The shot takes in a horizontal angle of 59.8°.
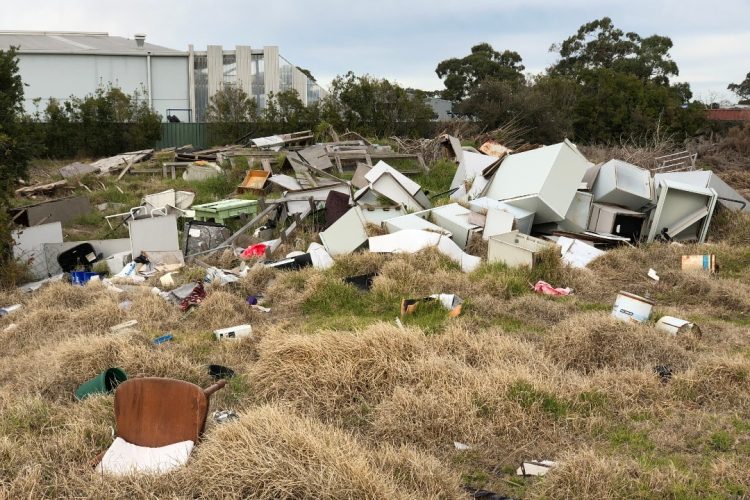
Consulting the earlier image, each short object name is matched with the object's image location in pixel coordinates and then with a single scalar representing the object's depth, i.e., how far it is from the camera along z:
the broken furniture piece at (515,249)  7.46
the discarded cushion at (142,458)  3.27
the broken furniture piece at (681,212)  9.09
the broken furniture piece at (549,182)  8.97
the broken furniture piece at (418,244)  8.08
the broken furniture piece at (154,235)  9.62
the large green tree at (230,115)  21.83
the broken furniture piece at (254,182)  12.93
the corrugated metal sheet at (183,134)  22.80
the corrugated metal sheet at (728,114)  31.10
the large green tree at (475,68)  41.31
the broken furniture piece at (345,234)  8.73
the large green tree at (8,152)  8.71
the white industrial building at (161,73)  30.55
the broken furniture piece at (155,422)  3.39
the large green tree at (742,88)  51.40
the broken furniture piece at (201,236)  9.72
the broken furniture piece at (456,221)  8.77
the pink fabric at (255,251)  9.20
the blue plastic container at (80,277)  8.67
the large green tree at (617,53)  42.31
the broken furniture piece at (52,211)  11.09
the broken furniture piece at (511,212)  8.79
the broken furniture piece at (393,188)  10.60
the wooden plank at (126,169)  15.58
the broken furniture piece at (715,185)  9.97
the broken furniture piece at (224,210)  10.58
